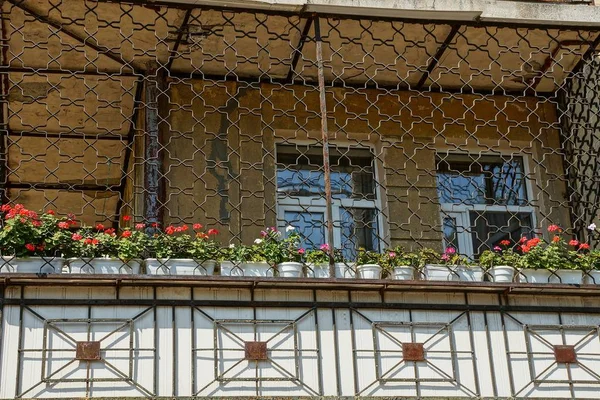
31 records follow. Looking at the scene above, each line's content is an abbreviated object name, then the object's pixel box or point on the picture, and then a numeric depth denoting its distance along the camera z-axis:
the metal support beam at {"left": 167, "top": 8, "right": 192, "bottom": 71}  9.26
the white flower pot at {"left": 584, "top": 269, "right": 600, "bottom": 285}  8.64
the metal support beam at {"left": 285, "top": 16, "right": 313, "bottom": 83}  9.23
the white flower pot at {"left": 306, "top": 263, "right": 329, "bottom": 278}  8.30
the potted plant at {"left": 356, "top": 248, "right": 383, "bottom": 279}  8.34
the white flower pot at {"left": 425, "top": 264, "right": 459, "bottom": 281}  8.47
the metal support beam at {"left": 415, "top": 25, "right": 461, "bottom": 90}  9.50
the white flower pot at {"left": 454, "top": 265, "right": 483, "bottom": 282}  8.48
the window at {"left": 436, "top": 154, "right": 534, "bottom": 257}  10.47
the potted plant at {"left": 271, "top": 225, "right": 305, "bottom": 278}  8.27
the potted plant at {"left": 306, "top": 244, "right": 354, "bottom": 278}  8.30
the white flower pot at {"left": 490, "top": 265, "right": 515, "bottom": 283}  8.52
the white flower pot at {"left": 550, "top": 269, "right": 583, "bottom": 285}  8.55
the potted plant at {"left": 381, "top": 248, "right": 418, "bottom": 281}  8.45
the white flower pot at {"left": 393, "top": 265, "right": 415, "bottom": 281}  8.45
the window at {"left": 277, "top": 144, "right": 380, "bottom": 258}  10.15
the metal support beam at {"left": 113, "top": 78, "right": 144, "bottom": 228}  10.73
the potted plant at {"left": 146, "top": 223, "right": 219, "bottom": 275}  8.09
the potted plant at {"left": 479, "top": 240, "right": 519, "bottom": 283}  8.52
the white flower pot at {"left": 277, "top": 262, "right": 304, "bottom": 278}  8.27
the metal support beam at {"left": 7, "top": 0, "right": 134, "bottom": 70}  9.25
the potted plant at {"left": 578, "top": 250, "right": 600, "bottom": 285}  8.65
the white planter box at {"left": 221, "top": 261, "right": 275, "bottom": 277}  8.22
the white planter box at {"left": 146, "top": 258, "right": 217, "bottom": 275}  8.07
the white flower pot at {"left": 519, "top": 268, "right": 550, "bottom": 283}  8.57
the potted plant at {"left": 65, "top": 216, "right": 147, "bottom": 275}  7.96
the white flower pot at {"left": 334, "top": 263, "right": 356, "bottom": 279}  8.33
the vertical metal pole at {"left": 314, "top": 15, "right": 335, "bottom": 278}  8.16
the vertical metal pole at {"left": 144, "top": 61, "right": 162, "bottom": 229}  9.57
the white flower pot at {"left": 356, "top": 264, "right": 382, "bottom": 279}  8.34
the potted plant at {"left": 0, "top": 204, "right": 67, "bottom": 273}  7.79
